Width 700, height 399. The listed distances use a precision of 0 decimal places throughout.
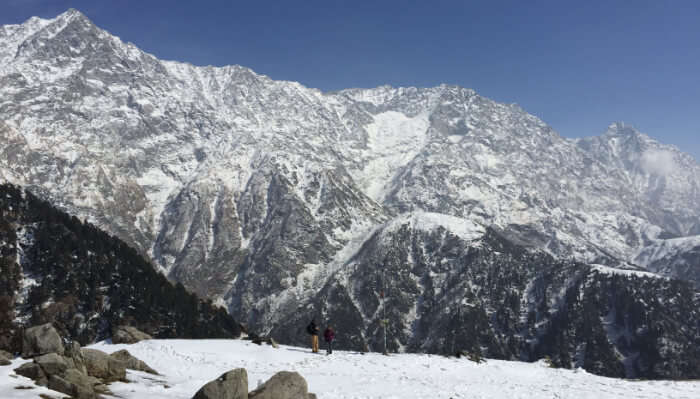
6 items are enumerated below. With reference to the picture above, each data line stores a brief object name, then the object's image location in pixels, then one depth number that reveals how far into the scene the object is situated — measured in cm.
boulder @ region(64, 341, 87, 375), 3634
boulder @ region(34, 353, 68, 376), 3314
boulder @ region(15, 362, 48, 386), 3234
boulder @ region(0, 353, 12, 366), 3790
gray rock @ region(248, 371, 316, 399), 3341
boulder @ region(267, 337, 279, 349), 6297
